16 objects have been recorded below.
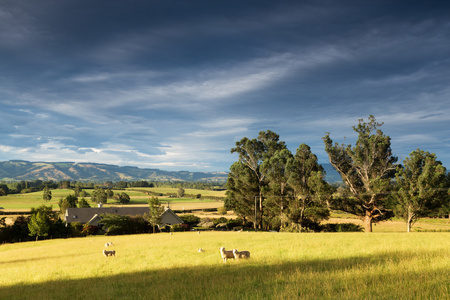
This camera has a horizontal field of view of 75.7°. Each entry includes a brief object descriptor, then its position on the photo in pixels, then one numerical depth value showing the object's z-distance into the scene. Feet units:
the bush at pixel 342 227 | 209.51
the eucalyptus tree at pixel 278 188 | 223.71
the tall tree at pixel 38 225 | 213.66
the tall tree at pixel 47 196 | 570.46
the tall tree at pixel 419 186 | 181.98
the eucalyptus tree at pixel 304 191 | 207.21
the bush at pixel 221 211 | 417.04
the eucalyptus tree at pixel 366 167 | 191.42
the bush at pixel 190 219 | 315.06
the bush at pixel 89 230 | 242.39
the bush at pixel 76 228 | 238.23
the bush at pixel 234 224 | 281.13
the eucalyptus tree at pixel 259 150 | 251.80
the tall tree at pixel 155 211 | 237.25
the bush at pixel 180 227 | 264.93
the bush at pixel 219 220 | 325.62
